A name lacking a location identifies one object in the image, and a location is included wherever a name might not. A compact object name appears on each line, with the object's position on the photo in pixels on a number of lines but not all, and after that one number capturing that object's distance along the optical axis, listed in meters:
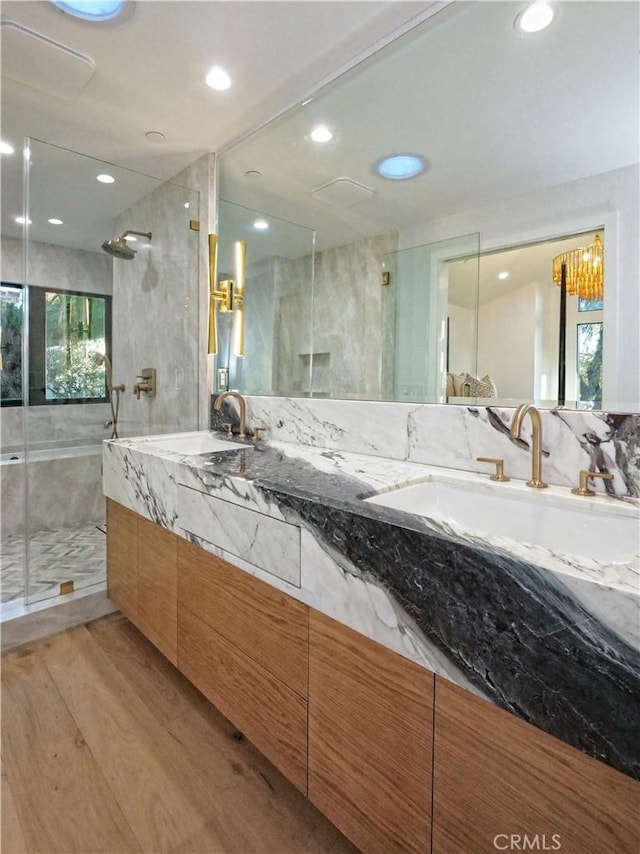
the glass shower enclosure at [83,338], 2.46
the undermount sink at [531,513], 0.91
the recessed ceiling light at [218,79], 1.67
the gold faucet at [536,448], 1.07
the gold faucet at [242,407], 2.02
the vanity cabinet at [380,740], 0.62
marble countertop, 0.55
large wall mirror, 1.09
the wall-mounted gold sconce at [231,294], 2.21
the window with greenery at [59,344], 2.56
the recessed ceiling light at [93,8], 1.39
